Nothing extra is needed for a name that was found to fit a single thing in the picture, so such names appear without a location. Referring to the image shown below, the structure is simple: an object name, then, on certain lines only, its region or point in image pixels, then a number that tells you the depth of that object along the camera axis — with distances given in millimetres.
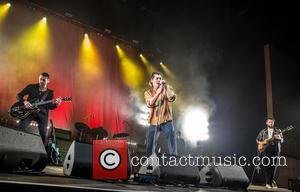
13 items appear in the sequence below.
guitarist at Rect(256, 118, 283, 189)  6938
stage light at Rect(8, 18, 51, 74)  9210
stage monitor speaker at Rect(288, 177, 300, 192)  5453
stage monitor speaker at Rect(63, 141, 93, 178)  3219
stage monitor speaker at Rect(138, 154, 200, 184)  3799
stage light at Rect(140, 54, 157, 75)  12492
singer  4844
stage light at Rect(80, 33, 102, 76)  10875
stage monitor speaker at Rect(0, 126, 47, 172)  2725
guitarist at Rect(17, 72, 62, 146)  5699
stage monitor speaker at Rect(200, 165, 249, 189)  4391
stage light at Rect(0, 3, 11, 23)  9109
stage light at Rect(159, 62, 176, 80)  12711
